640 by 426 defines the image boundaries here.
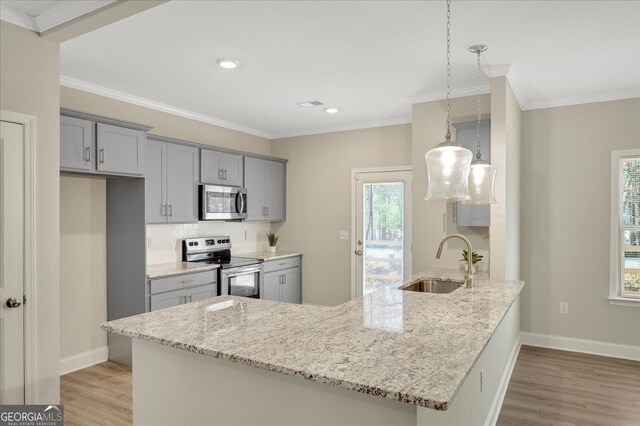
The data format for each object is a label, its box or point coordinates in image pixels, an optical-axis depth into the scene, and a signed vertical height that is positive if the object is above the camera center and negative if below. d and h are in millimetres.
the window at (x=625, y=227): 4266 -174
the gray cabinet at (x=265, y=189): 5625 +307
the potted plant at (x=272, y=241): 5996 -429
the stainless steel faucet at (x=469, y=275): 3037 -463
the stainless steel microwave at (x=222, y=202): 4836 +104
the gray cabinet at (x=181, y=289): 4031 -765
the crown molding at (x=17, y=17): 2527 +1171
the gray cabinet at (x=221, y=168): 4906 +518
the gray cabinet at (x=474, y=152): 3979 +543
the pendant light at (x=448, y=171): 2307 +214
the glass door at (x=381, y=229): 5301 -240
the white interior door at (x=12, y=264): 2523 -308
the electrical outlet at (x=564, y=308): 4516 -1031
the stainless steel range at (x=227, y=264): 4754 -610
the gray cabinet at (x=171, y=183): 4212 +296
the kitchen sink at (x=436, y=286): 3484 -622
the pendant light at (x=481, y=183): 2951 +187
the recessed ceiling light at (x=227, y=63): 3428 +1199
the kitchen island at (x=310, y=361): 1389 -529
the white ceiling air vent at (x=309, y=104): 4699 +1184
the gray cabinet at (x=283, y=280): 5438 -917
